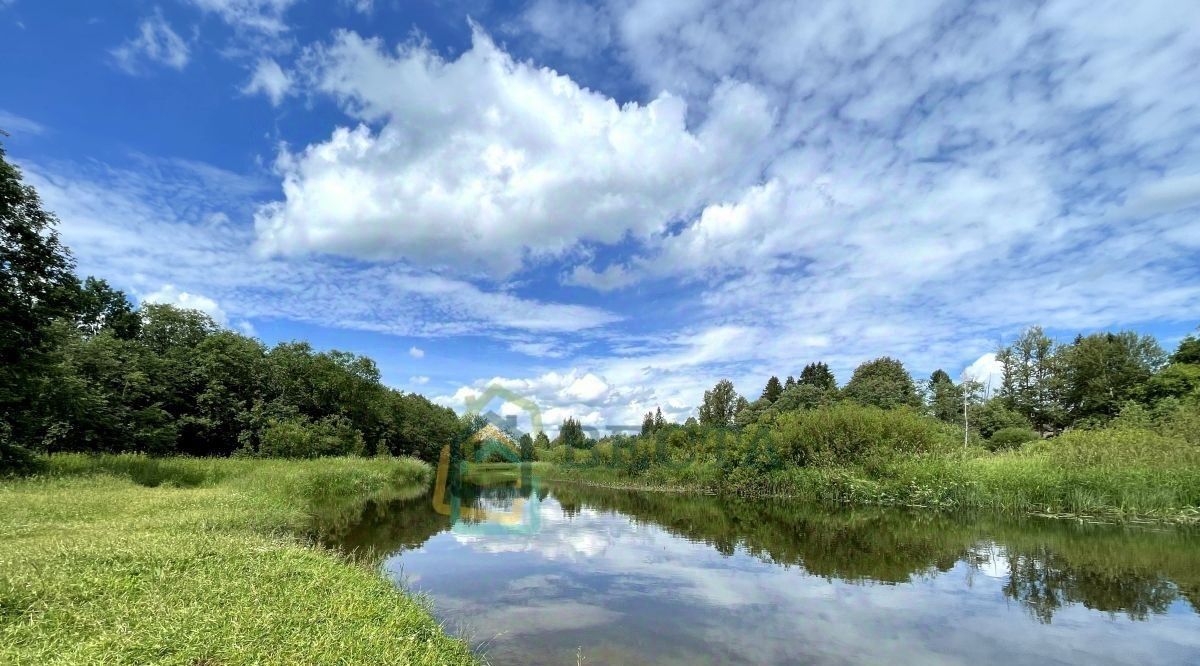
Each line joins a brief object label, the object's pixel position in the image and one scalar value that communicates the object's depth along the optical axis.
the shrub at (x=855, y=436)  26.50
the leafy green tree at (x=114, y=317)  41.59
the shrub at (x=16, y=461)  16.66
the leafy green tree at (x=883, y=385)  69.42
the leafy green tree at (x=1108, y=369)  58.22
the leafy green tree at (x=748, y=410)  72.62
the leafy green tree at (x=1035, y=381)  65.62
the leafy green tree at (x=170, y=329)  44.41
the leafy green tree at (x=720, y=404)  77.06
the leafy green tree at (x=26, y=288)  16.48
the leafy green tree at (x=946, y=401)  76.88
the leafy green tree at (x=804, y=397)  71.96
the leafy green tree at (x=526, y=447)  86.00
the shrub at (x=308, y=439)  41.44
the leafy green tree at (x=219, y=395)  43.19
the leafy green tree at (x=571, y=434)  97.81
